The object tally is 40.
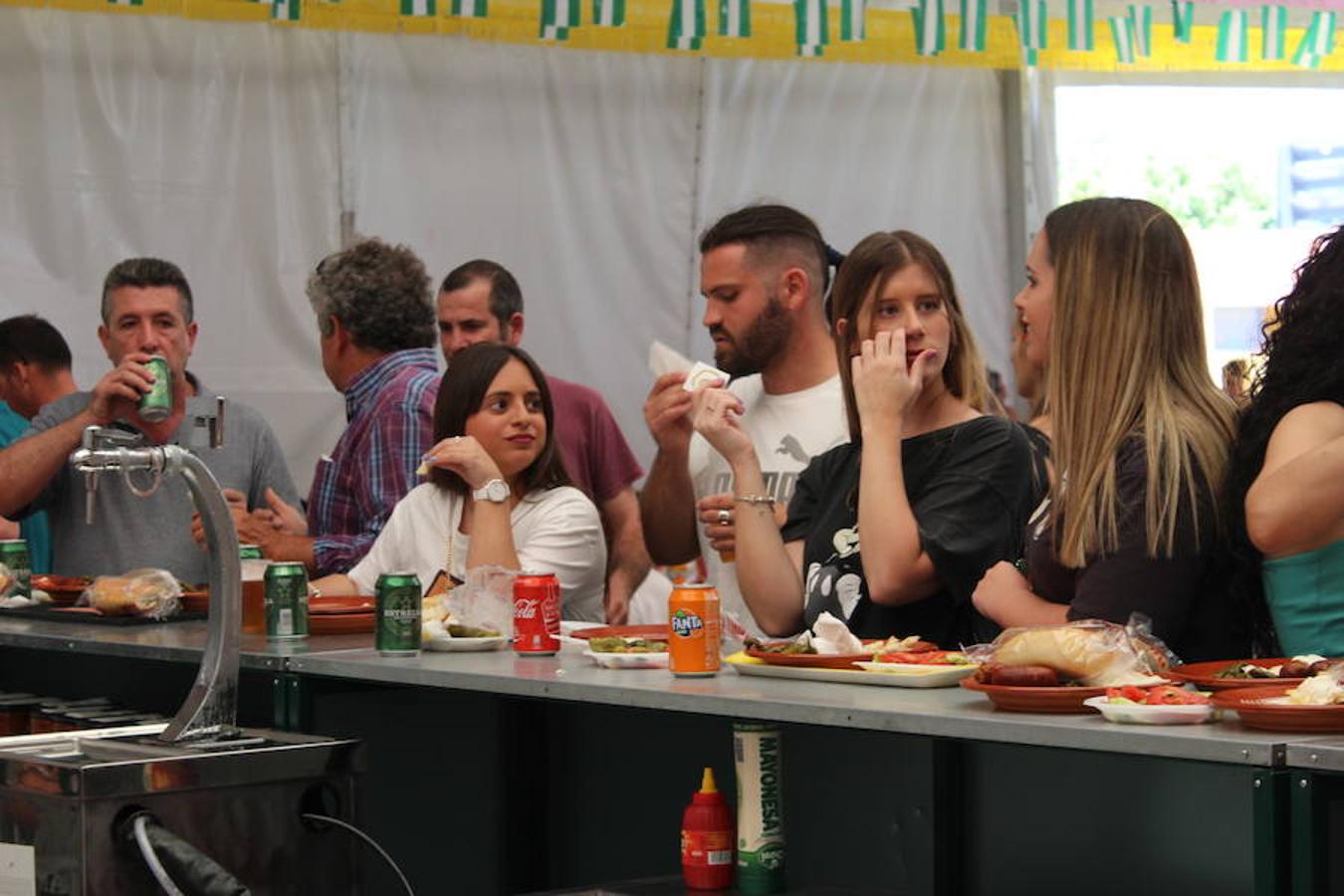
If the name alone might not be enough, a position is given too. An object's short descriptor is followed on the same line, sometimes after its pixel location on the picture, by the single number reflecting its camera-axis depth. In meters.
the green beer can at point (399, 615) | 6.06
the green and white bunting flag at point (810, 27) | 13.21
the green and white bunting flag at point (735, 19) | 13.01
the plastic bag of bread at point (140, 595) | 7.48
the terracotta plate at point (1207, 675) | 4.18
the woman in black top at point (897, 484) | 5.89
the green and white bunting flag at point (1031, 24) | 13.74
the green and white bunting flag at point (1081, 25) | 13.82
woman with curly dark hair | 4.64
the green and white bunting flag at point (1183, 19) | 13.95
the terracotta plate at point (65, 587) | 8.17
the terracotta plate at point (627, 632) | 6.05
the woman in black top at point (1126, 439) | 4.84
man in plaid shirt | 8.61
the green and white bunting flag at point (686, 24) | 12.80
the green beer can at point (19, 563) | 8.27
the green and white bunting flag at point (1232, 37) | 14.18
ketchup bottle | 5.02
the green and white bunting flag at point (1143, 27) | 14.06
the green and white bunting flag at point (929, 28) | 13.62
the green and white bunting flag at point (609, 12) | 12.67
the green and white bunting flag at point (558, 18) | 12.51
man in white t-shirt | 7.77
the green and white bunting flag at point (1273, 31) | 14.21
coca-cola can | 5.94
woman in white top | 7.55
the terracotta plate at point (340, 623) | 6.87
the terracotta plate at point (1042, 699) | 4.13
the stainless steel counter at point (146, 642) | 6.30
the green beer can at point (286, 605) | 6.57
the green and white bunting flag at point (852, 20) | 13.30
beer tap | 5.04
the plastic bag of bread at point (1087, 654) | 4.29
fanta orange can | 5.18
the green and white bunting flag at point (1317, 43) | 14.29
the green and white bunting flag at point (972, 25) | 13.77
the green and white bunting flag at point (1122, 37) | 14.00
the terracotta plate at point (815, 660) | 5.02
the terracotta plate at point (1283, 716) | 3.74
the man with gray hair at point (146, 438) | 8.91
